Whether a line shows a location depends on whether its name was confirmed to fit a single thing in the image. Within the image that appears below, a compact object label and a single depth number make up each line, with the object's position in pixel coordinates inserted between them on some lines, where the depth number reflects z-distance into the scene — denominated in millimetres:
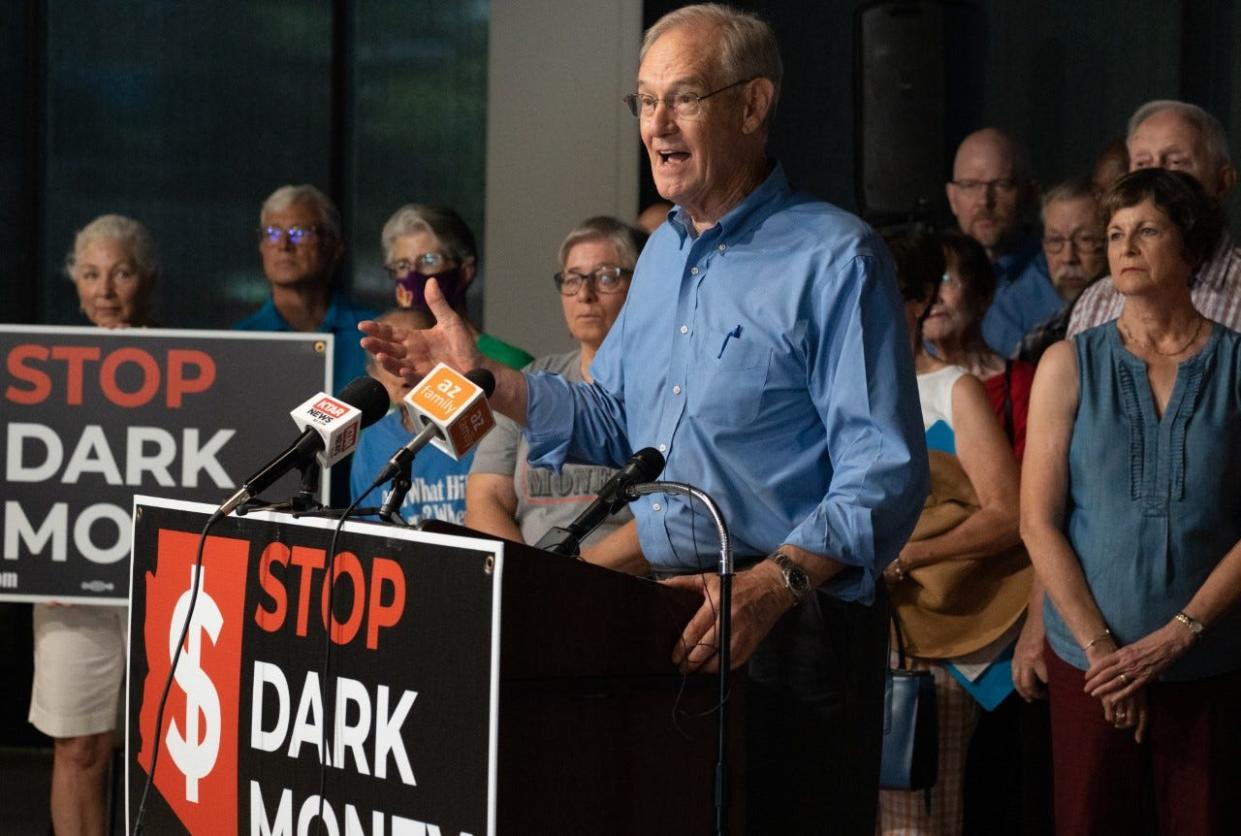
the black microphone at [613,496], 4086
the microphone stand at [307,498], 4277
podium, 3826
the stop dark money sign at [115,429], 7676
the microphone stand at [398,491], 4055
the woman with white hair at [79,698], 8195
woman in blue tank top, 6297
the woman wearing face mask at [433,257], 8891
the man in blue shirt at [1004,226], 9875
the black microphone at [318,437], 4168
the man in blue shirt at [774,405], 4437
